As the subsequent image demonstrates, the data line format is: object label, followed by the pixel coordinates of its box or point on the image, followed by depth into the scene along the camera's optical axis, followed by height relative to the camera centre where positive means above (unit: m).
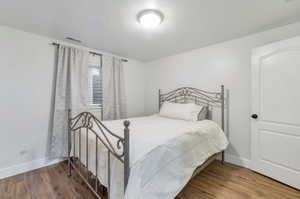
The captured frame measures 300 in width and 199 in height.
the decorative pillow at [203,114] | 2.65 -0.27
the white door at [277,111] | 1.89 -0.16
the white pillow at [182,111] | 2.66 -0.23
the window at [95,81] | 3.14 +0.45
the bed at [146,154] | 1.21 -0.61
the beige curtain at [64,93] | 2.54 +0.12
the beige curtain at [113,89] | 3.30 +0.27
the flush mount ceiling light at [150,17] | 1.79 +1.12
